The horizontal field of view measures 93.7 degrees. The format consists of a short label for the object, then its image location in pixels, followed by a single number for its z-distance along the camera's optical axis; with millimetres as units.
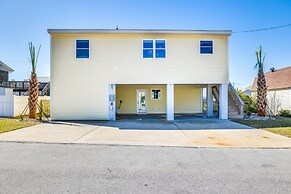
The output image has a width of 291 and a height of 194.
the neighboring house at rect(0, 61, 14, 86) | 16638
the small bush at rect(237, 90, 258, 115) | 11320
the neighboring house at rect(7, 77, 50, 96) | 16729
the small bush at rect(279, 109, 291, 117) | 10612
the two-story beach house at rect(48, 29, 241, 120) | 8789
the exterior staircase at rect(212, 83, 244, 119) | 9425
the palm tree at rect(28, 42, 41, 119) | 8736
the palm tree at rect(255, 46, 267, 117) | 9196
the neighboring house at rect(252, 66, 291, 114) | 11721
